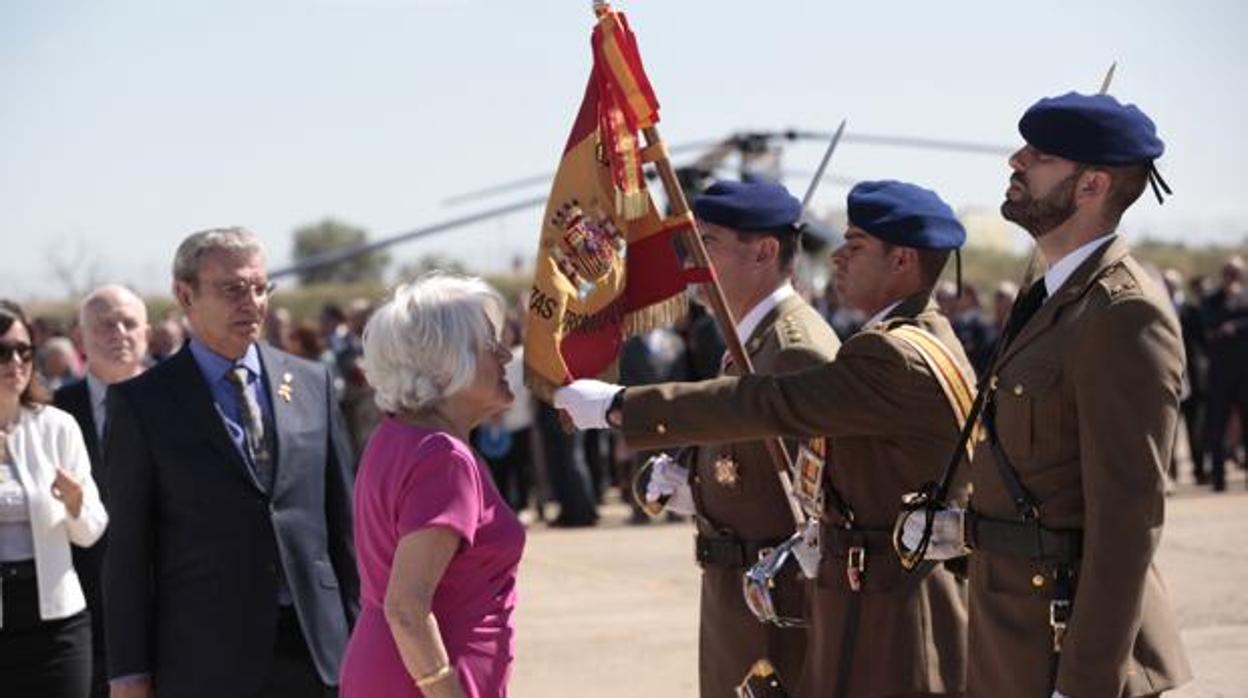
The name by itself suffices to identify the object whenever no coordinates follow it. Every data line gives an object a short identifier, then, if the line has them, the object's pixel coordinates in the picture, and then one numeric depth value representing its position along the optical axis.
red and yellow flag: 8.74
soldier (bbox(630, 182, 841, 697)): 9.69
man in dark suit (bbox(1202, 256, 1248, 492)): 30.41
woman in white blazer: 10.99
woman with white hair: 7.29
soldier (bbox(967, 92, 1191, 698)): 7.11
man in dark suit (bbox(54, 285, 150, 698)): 12.11
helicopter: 42.02
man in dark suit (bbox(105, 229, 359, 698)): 9.27
